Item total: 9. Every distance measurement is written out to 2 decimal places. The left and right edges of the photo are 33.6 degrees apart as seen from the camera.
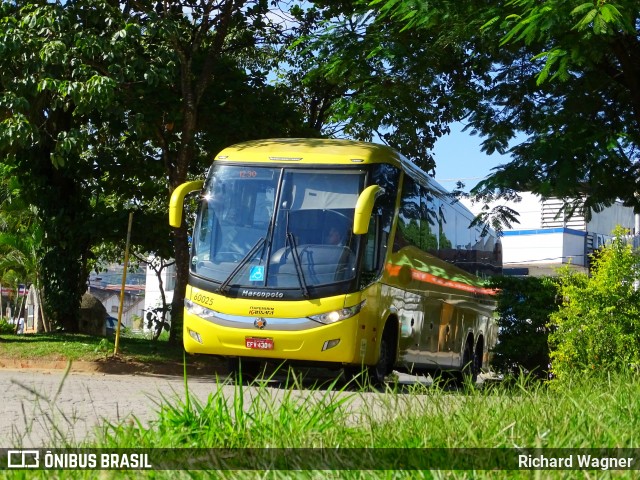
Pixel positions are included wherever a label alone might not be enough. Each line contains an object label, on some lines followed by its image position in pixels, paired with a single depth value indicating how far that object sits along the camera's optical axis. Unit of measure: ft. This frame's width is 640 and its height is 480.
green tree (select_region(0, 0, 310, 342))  57.88
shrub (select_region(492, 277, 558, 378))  59.11
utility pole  58.35
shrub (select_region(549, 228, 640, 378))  41.86
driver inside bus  49.29
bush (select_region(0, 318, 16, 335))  122.11
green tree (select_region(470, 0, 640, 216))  40.14
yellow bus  48.49
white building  164.96
